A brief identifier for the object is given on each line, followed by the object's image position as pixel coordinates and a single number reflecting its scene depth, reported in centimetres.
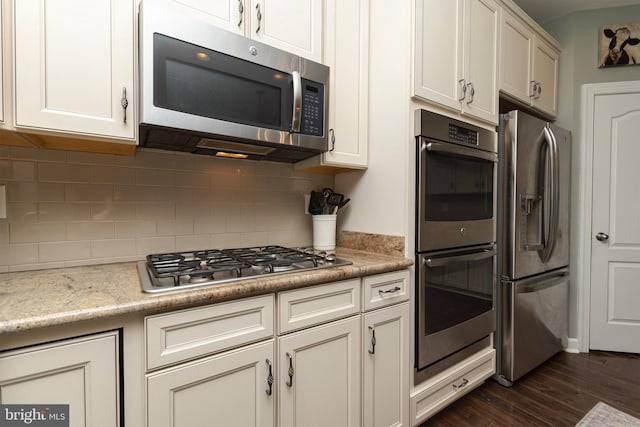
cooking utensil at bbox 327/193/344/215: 193
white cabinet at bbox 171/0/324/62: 131
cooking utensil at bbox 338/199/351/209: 195
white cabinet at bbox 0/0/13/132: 96
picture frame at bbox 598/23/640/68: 263
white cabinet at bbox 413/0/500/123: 168
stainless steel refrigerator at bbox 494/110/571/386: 212
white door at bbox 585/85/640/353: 264
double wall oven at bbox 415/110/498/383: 167
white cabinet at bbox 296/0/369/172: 167
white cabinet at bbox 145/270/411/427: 97
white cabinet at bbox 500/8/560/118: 219
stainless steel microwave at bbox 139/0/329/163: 116
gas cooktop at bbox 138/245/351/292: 106
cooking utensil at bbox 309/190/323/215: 194
